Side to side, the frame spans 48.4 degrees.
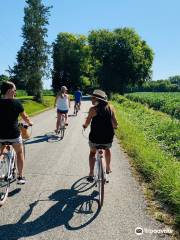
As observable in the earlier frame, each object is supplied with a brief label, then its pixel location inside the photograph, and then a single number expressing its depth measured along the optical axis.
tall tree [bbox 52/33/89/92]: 44.03
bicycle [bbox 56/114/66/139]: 8.69
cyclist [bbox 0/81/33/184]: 3.78
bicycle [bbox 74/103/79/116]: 16.12
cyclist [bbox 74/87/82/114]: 15.81
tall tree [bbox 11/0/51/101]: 28.77
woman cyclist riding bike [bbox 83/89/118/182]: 4.03
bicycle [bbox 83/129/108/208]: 3.74
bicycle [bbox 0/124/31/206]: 3.68
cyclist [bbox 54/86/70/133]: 8.79
